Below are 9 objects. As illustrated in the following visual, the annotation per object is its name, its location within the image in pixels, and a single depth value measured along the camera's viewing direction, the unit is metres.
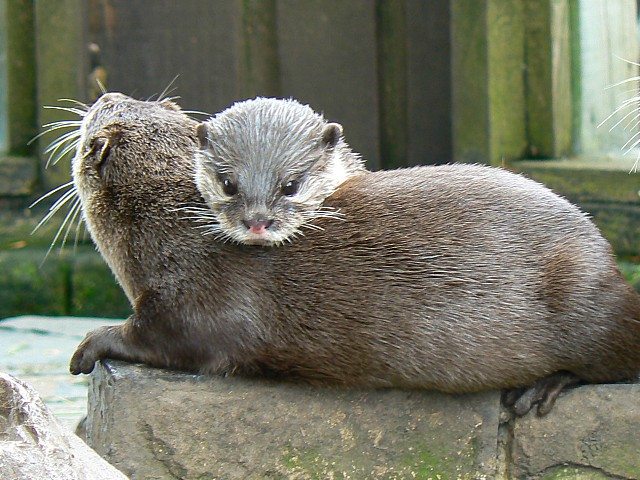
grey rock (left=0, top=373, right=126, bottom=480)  5.77
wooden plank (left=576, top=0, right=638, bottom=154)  14.71
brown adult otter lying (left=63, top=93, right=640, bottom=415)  7.77
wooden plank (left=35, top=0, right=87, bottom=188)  15.42
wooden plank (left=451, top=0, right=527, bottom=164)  14.70
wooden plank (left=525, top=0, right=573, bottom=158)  14.55
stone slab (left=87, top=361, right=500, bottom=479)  7.96
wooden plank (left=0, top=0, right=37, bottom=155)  15.73
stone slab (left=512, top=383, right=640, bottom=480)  7.87
